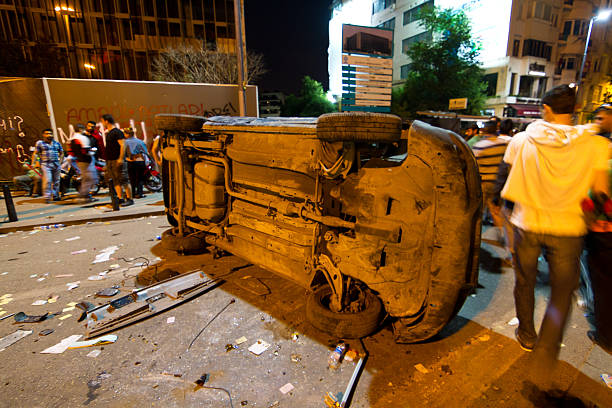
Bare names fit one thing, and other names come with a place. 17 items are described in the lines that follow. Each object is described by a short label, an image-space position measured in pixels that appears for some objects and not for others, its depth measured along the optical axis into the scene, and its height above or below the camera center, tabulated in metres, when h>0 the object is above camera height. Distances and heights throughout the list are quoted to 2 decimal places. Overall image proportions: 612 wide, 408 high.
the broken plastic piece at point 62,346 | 2.57 -1.88
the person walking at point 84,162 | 7.48 -0.88
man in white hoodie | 2.10 -0.49
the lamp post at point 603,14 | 21.21 +7.88
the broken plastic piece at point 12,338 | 2.67 -1.89
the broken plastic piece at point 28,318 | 3.00 -1.90
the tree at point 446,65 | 23.55 +4.68
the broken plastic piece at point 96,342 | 2.63 -1.88
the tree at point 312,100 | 40.91 +3.52
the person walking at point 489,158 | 4.25 -0.50
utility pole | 8.42 +2.14
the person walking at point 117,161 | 7.22 -0.83
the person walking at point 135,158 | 7.95 -0.82
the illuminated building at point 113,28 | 32.28 +11.42
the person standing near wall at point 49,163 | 7.84 -0.92
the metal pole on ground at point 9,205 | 6.16 -1.57
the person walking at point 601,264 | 2.21 -1.12
